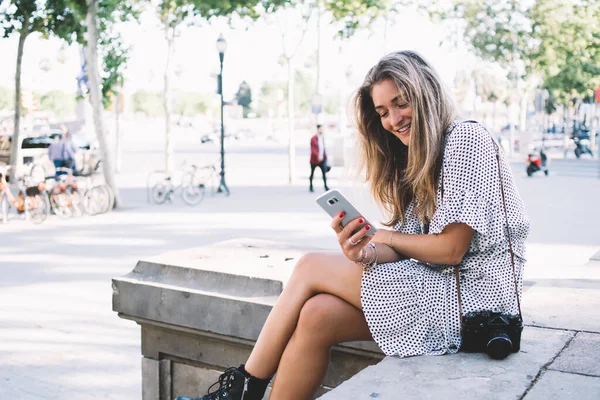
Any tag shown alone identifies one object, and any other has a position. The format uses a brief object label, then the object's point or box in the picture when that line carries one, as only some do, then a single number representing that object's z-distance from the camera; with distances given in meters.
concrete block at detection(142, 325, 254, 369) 3.47
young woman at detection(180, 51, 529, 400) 2.73
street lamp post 19.26
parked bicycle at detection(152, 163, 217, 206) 16.06
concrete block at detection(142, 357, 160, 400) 3.84
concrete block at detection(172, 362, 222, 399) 3.67
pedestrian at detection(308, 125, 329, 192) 18.80
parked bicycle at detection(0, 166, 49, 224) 13.35
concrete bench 2.43
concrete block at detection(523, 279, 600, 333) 3.19
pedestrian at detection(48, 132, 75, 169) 16.52
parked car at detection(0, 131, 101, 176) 20.77
